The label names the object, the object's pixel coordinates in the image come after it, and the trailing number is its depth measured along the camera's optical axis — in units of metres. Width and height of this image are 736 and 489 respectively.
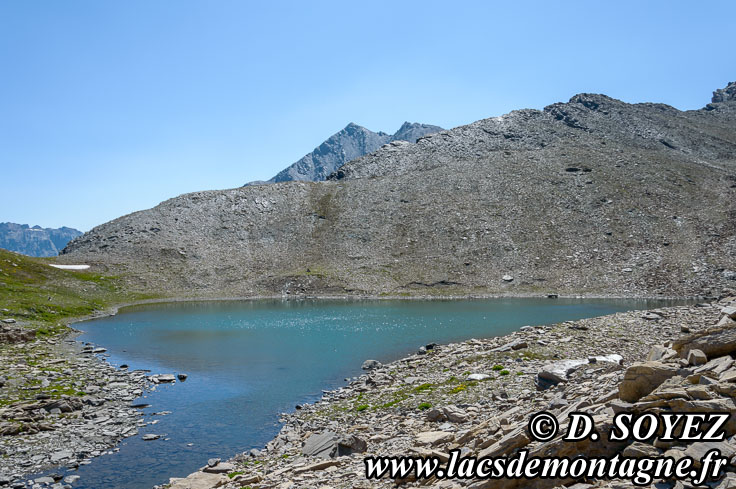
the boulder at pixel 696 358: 13.45
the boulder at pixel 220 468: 18.03
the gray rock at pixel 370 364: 36.31
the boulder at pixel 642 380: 11.91
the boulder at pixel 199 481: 16.31
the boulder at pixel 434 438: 15.17
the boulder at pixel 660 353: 16.11
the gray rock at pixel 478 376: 25.50
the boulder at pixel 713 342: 13.78
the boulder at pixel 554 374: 21.80
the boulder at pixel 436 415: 19.41
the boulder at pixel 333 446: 17.06
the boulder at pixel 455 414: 18.73
